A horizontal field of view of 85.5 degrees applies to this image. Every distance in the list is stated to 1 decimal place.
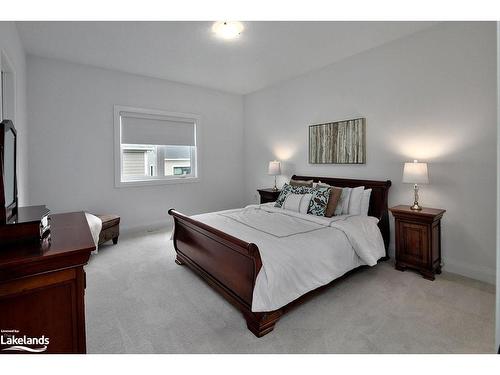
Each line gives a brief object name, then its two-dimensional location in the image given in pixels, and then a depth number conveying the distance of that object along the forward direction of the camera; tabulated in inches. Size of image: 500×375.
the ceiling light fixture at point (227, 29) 111.0
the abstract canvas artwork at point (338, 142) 146.5
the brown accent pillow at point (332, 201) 127.9
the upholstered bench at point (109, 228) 145.2
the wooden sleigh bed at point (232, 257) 78.2
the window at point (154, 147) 176.5
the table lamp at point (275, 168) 184.7
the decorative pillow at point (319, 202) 126.9
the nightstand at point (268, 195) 179.9
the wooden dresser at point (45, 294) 41.8
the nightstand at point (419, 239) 111.0
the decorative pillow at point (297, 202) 132.6
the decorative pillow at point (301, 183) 154.0
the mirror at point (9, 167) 50.1
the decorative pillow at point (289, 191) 140.3
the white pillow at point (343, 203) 133.5
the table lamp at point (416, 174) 111.7
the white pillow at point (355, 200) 132.5
